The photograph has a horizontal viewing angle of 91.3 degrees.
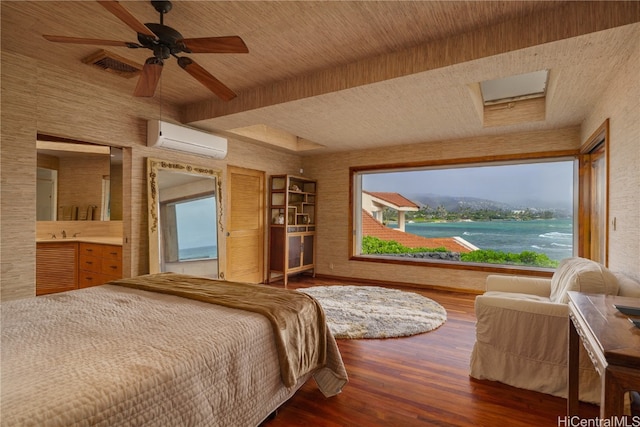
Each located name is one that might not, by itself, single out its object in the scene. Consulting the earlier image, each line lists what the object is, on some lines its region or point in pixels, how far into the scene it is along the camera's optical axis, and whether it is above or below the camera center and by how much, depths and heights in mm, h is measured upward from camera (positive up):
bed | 997 -563
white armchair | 1991 -857
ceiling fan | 1857 +1038
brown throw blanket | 1734 -577
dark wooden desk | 989 -445
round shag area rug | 3191 -1173
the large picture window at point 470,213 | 4555 +35
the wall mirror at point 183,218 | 3770 -58
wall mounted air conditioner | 3627 +920
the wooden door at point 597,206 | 3379 +117
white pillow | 1960 -420
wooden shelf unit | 5441 -219
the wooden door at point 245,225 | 4922 -192
